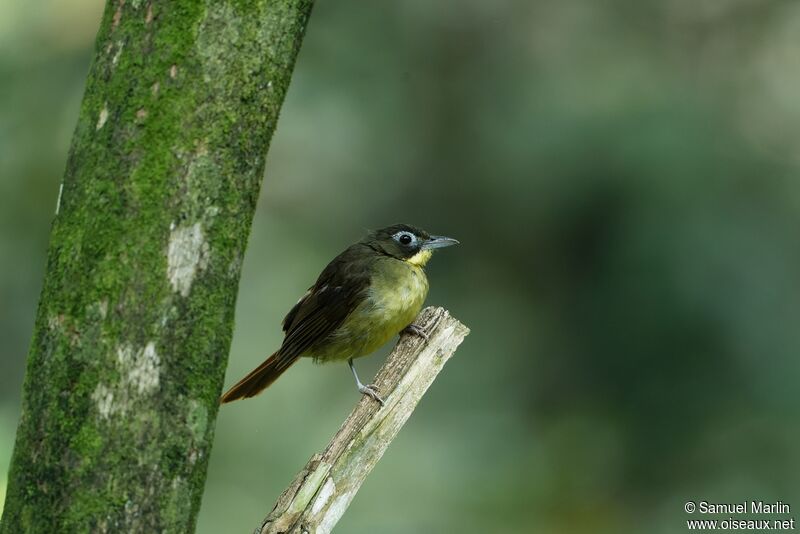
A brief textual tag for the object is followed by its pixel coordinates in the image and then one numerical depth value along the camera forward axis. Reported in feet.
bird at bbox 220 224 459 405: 33.35
